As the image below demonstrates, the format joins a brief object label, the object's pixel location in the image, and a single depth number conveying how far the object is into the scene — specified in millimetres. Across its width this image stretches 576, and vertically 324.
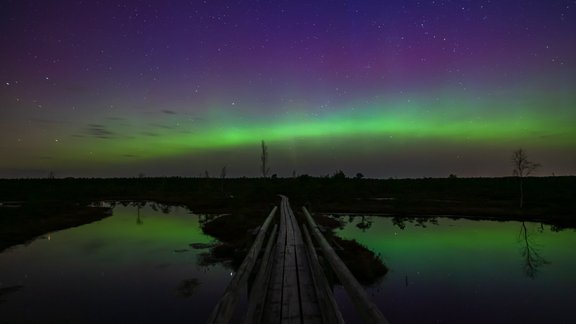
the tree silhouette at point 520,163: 42312
